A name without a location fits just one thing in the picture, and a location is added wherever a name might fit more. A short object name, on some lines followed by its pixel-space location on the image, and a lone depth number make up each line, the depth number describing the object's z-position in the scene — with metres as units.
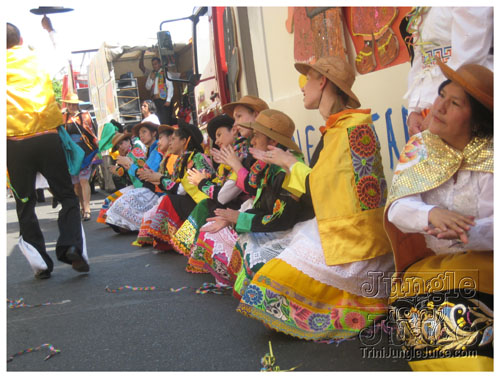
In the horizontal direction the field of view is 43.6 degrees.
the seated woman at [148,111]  9.88
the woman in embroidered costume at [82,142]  9.56
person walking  4.86
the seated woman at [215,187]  4.89
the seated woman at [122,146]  8.89
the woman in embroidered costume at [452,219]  2.30
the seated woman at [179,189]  6.03
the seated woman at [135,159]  7.86
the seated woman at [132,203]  7.83
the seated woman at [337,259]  3.12
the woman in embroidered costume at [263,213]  3.68
